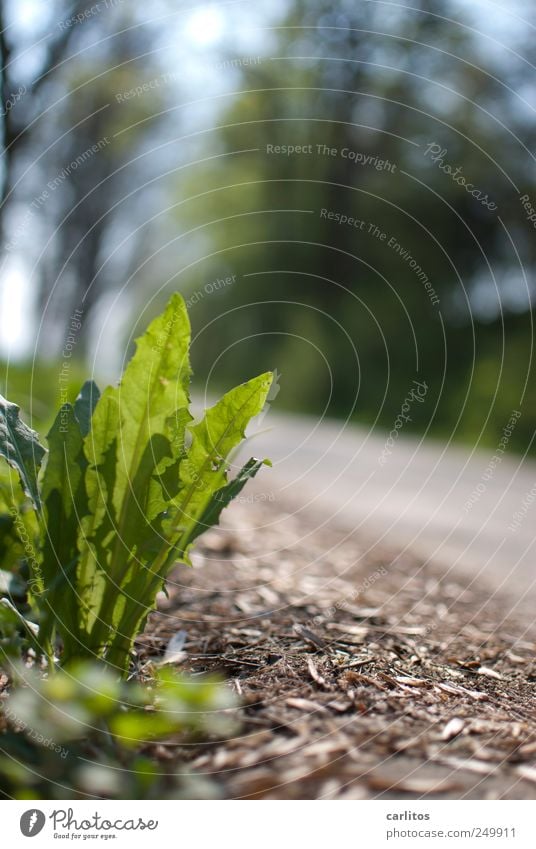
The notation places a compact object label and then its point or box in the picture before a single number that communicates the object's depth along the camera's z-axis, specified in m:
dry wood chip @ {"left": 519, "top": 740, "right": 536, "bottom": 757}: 1.77
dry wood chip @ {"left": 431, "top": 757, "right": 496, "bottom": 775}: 1.67
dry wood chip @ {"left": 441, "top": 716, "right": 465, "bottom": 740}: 1.81
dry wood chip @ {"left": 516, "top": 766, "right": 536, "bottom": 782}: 1.66
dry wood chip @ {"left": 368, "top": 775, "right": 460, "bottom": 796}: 1.58
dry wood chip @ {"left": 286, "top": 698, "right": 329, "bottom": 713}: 1.89
